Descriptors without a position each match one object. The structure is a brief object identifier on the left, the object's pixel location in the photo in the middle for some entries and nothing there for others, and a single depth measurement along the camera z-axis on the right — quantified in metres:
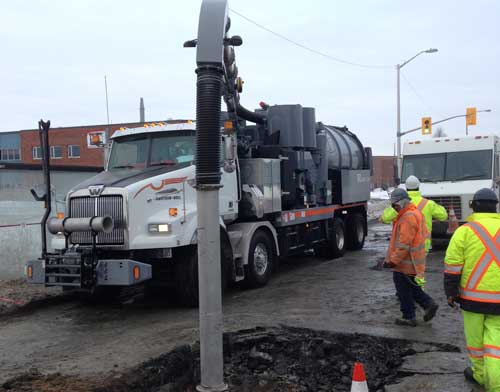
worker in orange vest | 6.54
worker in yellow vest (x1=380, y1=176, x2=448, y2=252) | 7.58
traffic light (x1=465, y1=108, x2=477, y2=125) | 27.34
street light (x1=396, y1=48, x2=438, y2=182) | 30.08
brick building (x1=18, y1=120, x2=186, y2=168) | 53.53
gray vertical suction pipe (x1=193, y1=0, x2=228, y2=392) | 4.35
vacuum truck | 7.46
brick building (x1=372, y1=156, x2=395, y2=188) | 64.81
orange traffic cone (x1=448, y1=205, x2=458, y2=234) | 9.15
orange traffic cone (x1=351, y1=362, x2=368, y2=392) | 3.88
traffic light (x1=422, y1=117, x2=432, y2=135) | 28.03
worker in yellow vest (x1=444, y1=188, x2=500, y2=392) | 4.33
